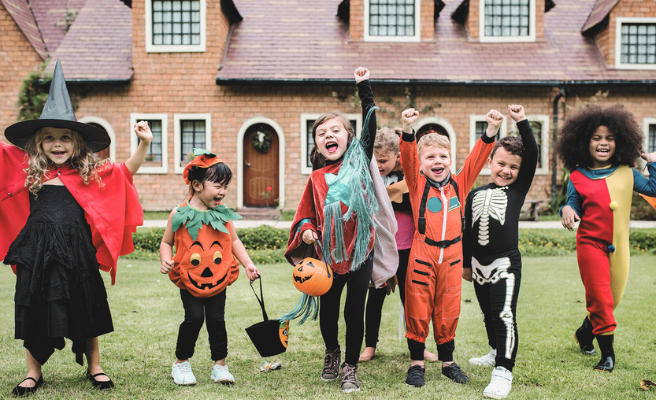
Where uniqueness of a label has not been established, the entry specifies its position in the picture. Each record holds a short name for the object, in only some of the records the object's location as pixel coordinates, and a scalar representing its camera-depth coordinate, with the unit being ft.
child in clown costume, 12.20
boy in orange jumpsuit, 11.21
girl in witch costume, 10.23
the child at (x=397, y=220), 12.64
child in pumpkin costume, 11.06
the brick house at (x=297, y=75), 46.98
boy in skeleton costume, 11.09
